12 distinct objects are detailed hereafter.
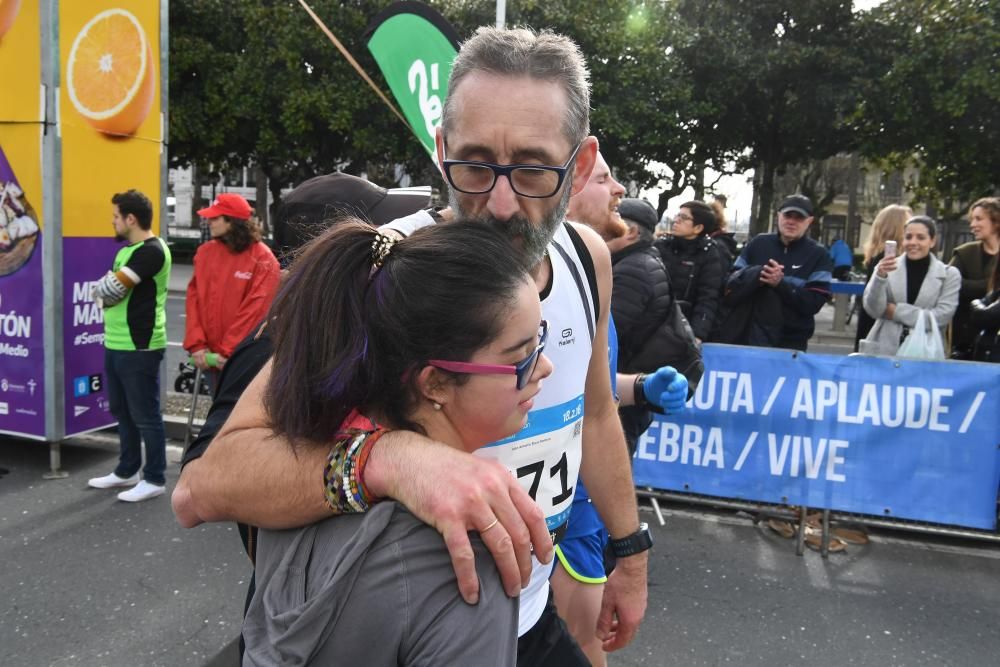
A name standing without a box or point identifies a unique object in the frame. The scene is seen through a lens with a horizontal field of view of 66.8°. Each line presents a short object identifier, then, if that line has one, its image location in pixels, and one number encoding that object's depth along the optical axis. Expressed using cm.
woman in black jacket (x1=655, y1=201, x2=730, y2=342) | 568
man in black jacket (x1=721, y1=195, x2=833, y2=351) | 566
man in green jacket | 466
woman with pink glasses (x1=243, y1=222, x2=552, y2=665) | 94
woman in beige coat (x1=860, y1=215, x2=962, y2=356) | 536
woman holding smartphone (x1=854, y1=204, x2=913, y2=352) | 580
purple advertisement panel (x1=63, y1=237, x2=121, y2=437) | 514
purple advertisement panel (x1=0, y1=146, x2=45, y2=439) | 501
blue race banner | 418
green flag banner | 572
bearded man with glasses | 101
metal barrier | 439
